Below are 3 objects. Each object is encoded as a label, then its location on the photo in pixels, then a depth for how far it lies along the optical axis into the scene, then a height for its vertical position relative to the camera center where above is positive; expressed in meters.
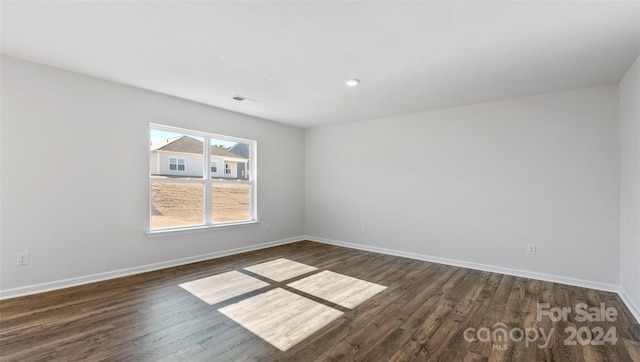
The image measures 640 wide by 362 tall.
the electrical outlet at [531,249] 3.78 -0.90
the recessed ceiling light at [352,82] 3.37 +1.23
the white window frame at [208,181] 4.11 +0.01
